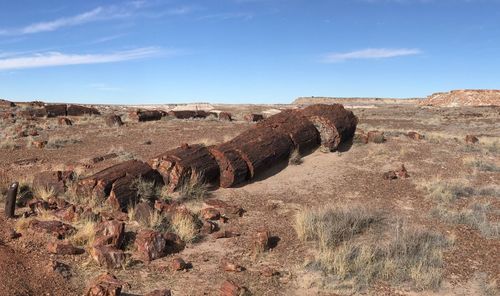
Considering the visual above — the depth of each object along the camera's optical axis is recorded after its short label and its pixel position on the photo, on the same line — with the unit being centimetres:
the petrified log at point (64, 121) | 2659
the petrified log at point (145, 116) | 2844
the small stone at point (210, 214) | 977
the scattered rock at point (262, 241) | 812
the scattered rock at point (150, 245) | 758
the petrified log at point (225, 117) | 2916
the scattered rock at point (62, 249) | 748
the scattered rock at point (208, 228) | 902
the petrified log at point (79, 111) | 3312
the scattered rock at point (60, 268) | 676
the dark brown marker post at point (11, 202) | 920
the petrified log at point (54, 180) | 1095
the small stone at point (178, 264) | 726
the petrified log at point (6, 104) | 3944
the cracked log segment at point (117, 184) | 1013
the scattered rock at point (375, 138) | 1780
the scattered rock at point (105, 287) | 586
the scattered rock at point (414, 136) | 1978
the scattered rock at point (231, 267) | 729
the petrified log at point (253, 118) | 2930
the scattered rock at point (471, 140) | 2136
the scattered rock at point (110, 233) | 768
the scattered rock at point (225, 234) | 877
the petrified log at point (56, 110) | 3231
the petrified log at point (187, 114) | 3116
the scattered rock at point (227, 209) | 1012
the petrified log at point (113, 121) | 2546
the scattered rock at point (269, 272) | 717
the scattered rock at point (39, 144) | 1823
